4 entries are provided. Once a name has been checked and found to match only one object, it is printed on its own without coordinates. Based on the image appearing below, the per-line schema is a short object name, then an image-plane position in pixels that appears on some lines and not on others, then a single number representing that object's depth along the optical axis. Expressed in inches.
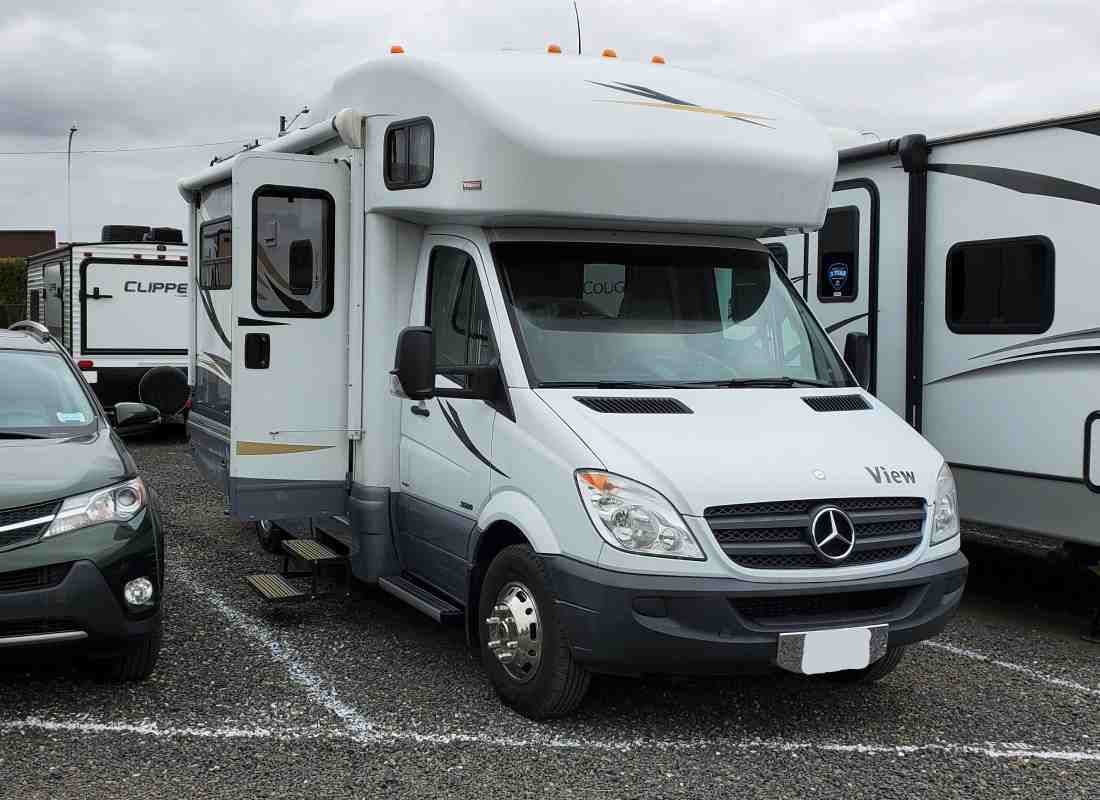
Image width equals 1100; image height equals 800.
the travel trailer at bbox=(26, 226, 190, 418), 619.5
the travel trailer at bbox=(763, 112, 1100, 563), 266.5
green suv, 203.8
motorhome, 196.4
